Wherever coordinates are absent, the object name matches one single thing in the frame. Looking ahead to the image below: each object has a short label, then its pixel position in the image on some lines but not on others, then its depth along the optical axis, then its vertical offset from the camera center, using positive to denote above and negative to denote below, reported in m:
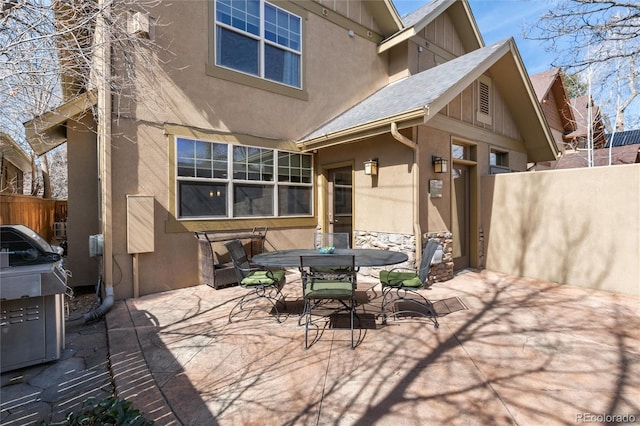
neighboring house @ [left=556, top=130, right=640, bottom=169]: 12.03 +2.30
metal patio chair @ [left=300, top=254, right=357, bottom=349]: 3.68 -0.93
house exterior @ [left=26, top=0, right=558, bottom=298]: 5.45 +1.50
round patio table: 4.06 -0.64
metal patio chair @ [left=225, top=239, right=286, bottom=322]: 4.34 -0.93
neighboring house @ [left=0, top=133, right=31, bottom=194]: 13.48 +2.33
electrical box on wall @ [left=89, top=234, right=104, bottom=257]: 5.26 -0.51
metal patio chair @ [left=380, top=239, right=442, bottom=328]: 4.18 -0.97
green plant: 1.54 -1.02
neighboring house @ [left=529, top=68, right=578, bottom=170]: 15.08 +5.45
